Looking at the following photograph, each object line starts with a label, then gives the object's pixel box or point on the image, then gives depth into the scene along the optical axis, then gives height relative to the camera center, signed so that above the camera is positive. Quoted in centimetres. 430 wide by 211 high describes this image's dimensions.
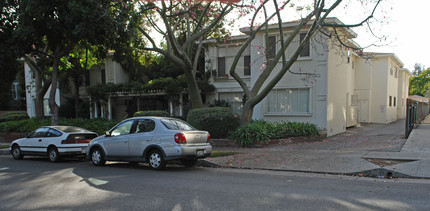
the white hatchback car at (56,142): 1077 -175
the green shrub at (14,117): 2420 -180
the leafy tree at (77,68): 1660 +177
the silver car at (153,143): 823 -141
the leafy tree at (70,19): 1175 +300
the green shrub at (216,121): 1345 -126
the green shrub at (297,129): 1357 -168
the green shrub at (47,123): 1698 -176
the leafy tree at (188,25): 1318 +349
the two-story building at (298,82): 1541 +56
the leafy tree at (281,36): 1168 +234
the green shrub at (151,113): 1552 -101
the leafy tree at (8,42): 1258 +221
